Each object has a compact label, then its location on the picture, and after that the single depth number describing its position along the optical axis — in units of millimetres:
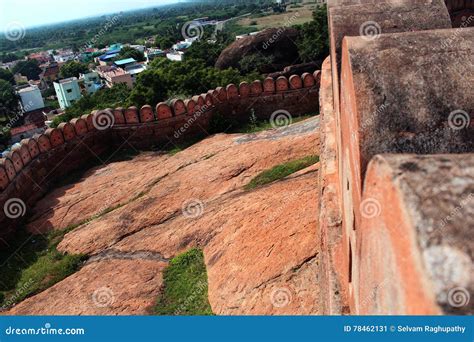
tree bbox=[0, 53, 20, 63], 126625
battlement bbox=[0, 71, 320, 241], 10648
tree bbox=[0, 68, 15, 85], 81388
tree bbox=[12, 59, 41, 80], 85688
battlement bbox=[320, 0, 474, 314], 1630
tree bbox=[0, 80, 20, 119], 52906
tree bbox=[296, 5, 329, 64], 23031
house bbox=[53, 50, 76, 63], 95938
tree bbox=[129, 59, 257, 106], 18281
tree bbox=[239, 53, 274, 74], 22750
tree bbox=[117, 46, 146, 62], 73875
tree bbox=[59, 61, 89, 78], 71062
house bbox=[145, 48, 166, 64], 66562
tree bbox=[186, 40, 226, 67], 32844
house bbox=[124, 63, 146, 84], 59769
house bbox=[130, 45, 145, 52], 83750
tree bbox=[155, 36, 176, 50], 77438
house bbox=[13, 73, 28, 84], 84688
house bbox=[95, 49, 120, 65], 79125
